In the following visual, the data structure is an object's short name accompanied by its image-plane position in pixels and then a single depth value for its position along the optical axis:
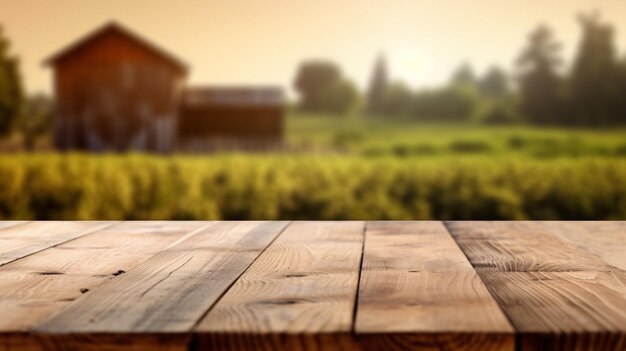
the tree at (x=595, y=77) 36.28
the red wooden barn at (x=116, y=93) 24.00
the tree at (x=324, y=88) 62.31
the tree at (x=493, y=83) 54.84
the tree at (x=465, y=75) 59.88
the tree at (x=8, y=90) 31.41
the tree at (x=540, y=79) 39.94
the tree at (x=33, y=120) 32.77
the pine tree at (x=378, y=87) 63.15
